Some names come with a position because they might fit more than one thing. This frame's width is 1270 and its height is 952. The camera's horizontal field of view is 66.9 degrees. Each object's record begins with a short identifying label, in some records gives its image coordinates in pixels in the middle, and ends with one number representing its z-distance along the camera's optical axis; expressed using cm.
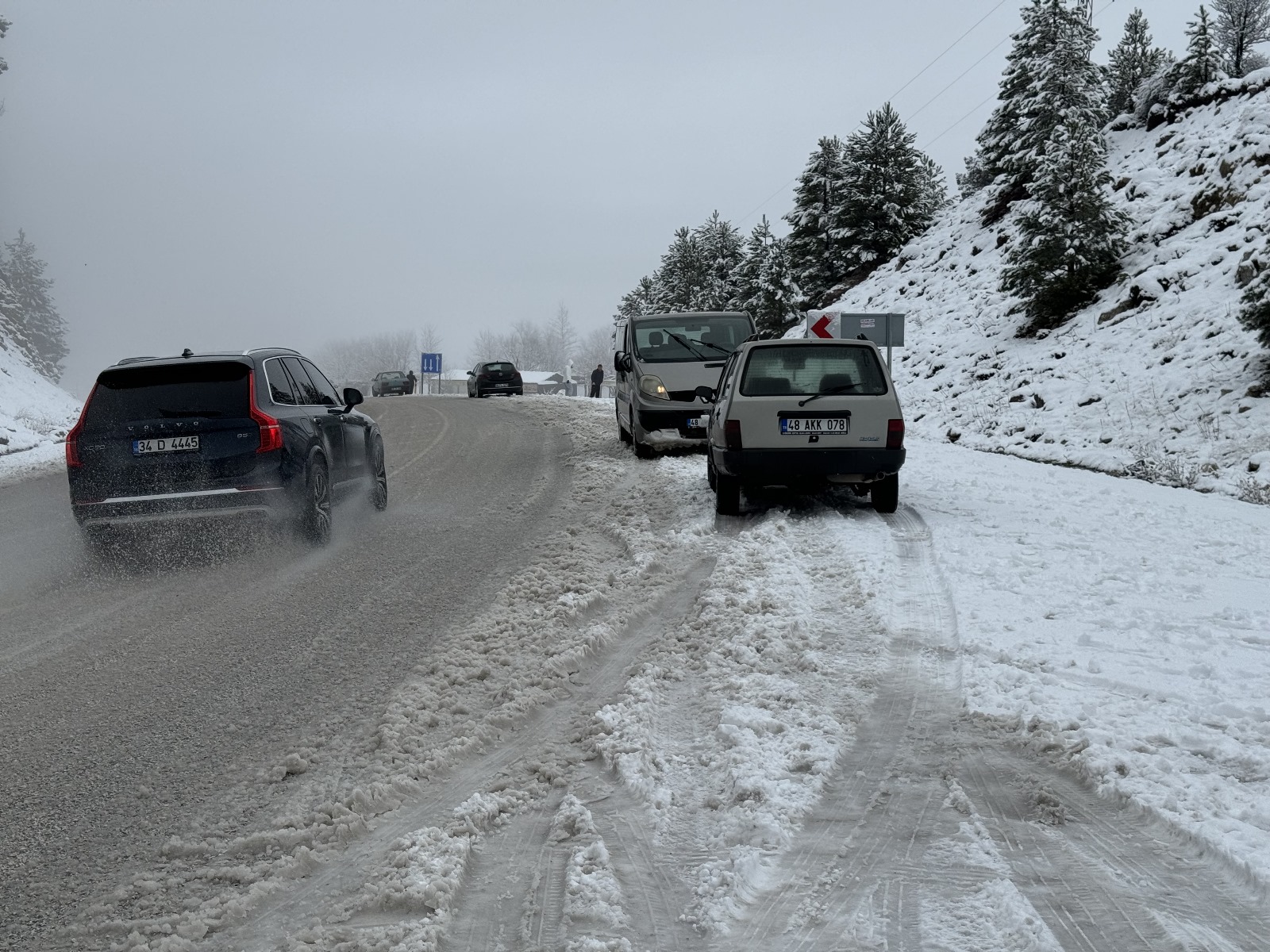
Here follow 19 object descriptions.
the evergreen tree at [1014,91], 3272
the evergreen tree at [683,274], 5500
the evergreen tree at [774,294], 3741
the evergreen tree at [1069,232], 1947
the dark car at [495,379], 4072
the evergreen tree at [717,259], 5249
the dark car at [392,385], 6097
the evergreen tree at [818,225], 3812
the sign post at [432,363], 7531
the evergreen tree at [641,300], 6425
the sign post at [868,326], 1608
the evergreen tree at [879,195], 3556
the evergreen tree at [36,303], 8175
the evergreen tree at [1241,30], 3372
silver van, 1388
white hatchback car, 882
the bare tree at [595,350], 17022
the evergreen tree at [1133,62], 4169
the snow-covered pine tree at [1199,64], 2678
